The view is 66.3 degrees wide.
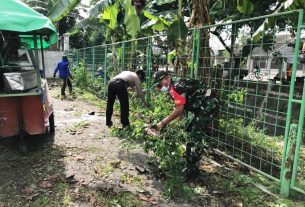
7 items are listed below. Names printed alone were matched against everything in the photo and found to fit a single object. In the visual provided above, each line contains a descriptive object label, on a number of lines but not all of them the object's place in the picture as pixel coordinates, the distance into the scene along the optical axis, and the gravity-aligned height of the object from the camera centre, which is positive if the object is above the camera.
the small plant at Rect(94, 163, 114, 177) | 3.46 -1.54
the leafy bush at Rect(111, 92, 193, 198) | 3.06 -1.19
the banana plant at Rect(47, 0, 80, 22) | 5.50 +1.38
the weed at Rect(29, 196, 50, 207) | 2.76 -1.61
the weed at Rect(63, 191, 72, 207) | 2.79 -1.61
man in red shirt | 3.20 -0.57
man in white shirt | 4.91 -0.42
